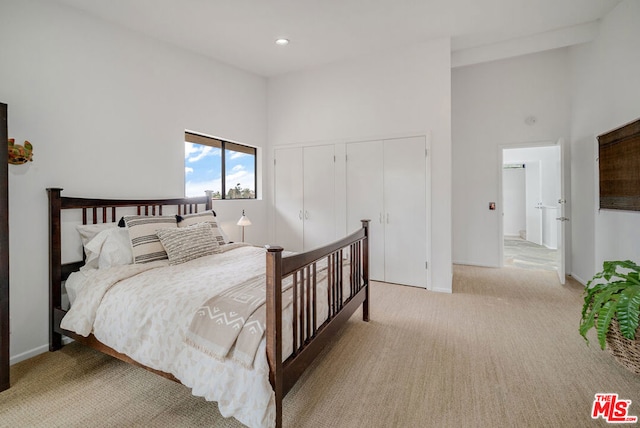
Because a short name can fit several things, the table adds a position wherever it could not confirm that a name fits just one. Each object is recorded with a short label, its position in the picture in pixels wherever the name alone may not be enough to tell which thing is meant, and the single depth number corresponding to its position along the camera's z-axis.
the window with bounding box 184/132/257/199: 3.74
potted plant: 1.73
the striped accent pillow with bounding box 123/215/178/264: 2.40
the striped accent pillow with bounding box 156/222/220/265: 2.49
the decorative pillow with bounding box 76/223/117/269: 2.38
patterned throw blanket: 1.42
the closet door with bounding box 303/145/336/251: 4.36
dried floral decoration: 2.09
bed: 1.40
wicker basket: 1.81
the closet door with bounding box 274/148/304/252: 4.58
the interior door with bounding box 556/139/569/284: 3.82
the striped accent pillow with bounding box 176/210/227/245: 2.92
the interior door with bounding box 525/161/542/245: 7.27
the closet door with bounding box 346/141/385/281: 4.04
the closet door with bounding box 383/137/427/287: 3.79
